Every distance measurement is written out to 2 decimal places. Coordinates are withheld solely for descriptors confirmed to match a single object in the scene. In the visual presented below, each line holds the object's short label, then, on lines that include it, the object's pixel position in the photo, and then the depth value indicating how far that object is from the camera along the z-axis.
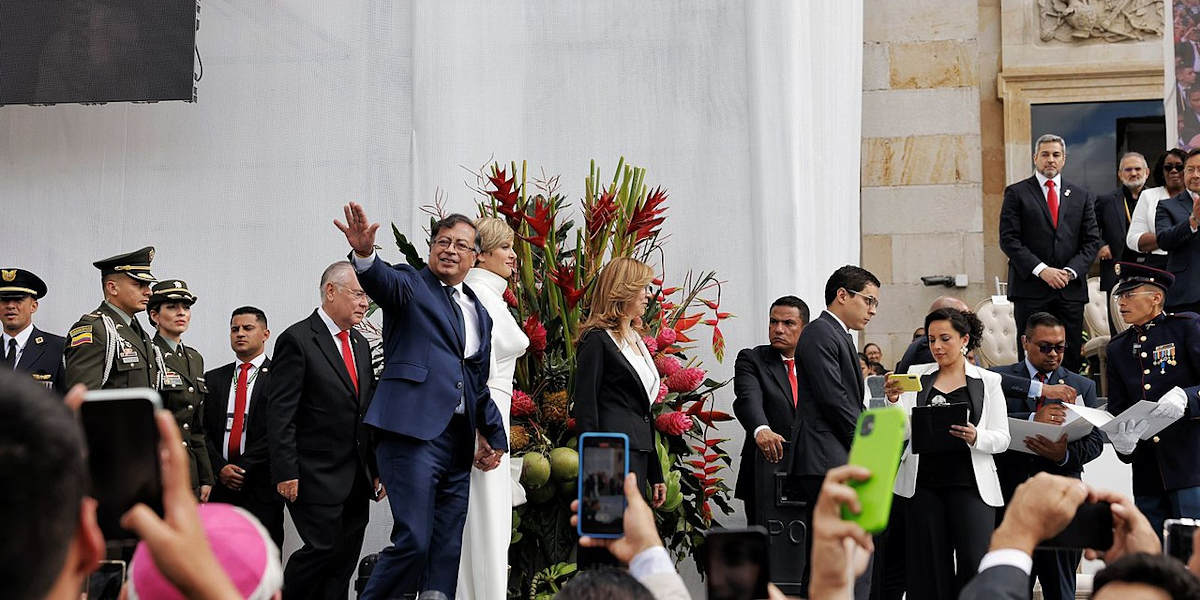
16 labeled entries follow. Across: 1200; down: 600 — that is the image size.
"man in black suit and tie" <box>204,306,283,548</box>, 5.81
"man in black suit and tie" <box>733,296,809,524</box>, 5.89
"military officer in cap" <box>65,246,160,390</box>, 5.34
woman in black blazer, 4.95
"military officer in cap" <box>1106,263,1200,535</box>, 5.16
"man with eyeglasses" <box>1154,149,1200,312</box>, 6.08
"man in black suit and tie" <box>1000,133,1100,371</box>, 7.01
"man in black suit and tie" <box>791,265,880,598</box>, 4.98
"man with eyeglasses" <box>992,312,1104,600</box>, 5.18
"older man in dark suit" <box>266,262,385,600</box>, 5.35
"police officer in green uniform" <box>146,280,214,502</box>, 5.54
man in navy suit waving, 4.33
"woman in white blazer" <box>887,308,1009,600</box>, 4.98
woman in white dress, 5.04
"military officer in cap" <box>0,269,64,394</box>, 6.11
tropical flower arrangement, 5.65
